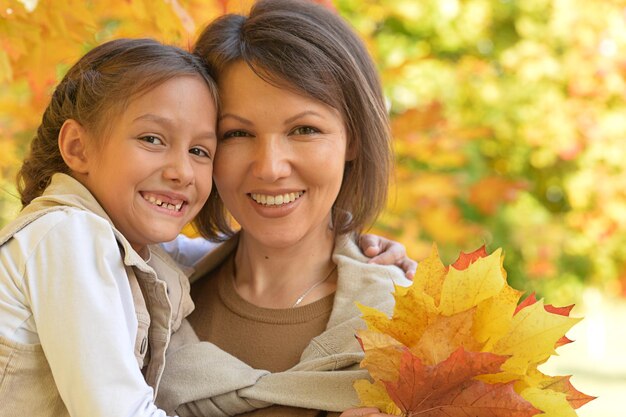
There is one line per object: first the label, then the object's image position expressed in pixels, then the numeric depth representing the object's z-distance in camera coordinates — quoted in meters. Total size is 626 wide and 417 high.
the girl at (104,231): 1.18
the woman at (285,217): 1.30
